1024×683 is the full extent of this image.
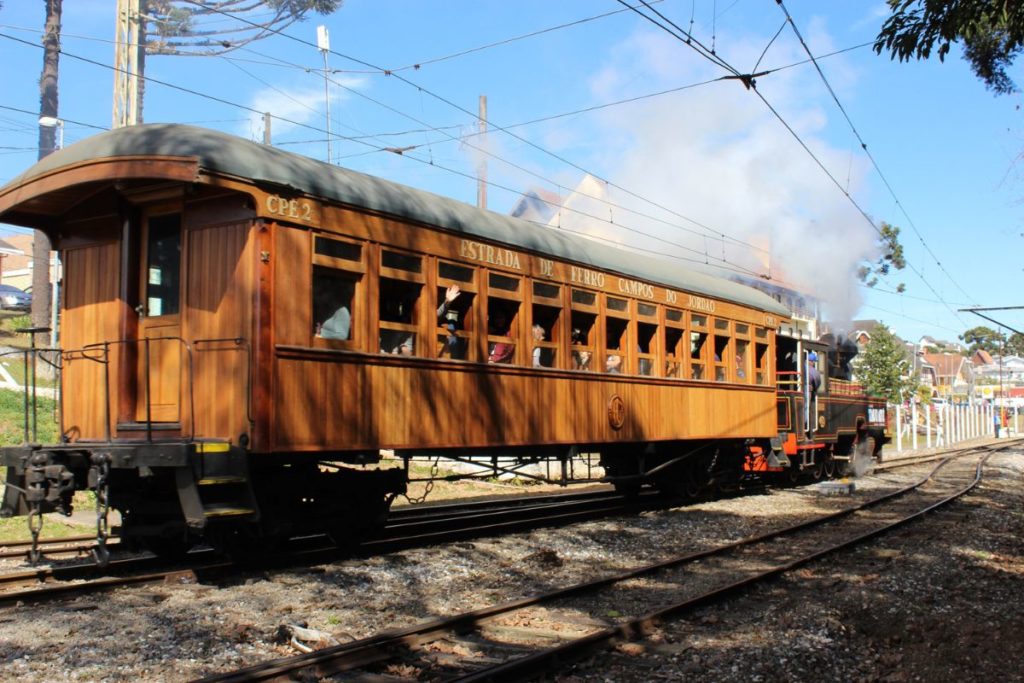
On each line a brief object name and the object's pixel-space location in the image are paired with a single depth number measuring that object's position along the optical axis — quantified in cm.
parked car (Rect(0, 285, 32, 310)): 3641
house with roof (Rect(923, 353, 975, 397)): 11231
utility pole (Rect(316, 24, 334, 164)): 1888
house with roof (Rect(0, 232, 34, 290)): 5222
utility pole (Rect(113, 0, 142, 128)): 1670
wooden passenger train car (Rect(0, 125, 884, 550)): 727
